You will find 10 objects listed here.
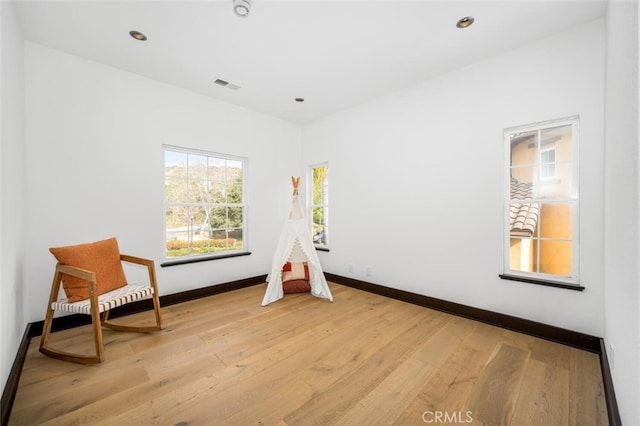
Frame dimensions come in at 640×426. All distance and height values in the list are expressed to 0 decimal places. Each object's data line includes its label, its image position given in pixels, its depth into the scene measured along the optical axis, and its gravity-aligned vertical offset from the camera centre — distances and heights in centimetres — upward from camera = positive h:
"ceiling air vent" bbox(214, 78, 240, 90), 329 +163
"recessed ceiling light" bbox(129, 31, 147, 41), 239 +163
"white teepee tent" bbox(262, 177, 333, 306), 352 -64
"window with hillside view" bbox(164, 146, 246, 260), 353 +9
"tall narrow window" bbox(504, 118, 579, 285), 241 +7
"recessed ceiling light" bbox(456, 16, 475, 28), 222 +163
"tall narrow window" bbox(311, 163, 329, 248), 464 +9
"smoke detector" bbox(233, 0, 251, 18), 202 +161
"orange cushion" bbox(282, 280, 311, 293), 377 -111
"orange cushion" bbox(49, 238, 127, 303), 224 -50
